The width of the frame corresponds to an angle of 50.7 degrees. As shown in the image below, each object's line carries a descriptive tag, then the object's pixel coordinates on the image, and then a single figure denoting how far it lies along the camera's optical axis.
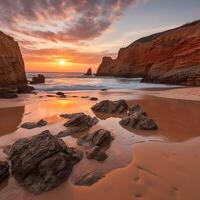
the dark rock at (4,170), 4.41
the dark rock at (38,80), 39.47
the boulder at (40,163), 4.21
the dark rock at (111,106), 11.73
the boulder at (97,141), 5.60
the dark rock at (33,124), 8.59
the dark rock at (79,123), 7.93
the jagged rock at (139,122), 8.24
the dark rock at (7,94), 18.62
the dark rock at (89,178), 4.32
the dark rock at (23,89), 22.89
